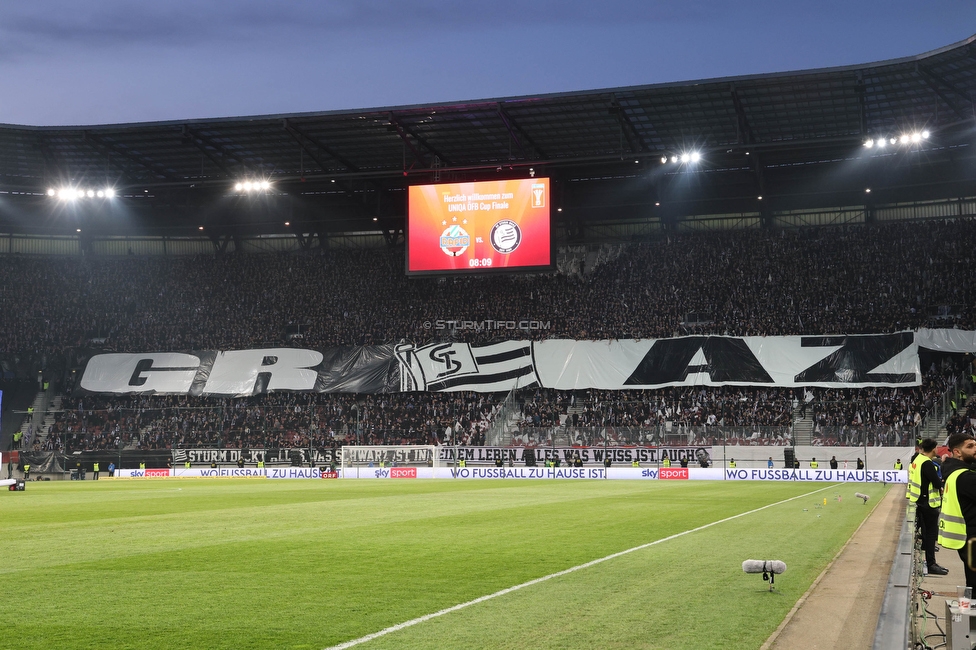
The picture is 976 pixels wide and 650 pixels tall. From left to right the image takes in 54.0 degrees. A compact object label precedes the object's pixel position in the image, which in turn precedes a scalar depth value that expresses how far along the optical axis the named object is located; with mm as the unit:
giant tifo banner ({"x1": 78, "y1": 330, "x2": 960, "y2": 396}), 53969
